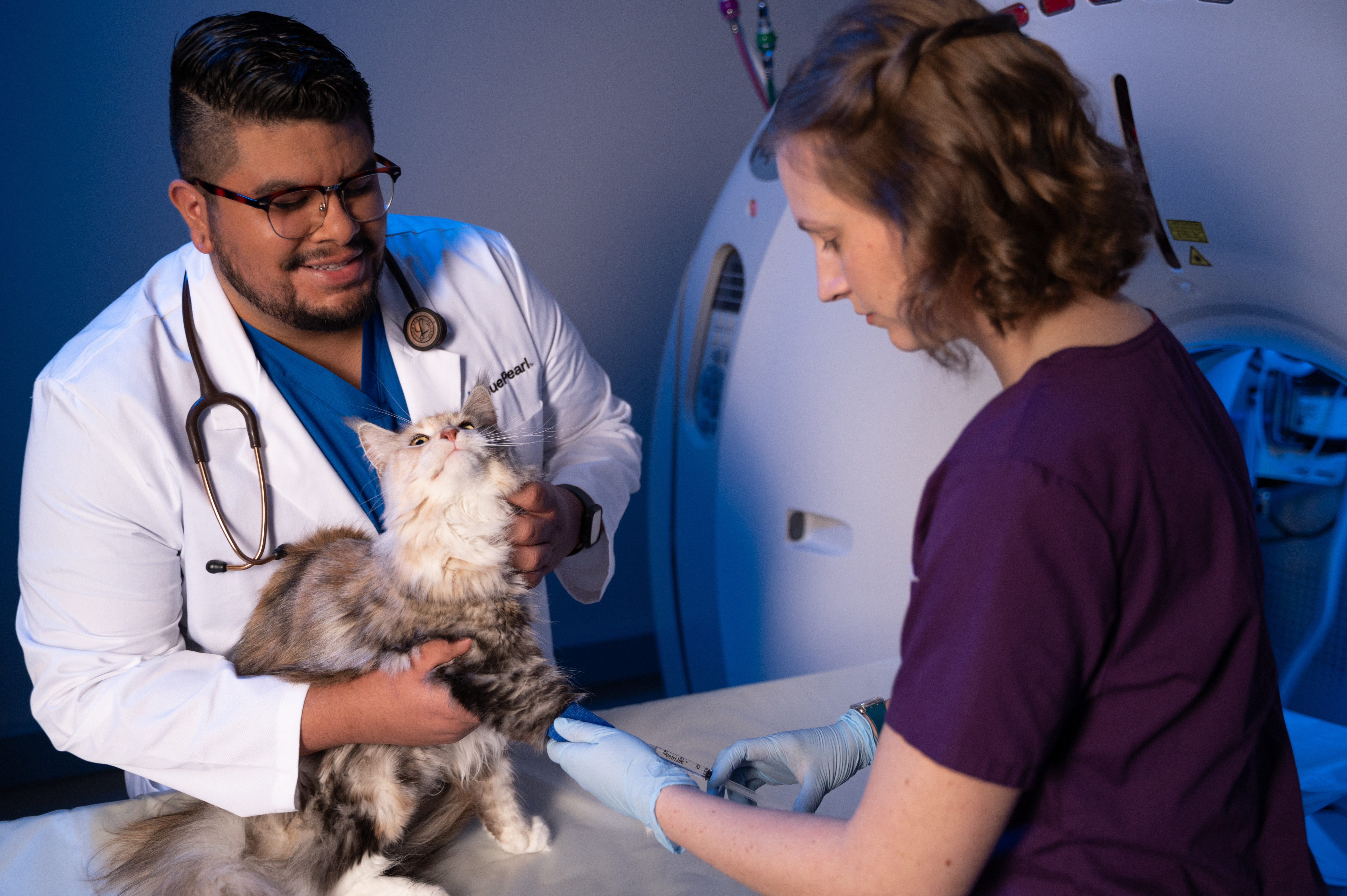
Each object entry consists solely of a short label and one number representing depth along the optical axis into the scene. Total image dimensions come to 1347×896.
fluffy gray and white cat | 1.09
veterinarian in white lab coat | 1.07
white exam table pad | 1.12
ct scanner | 1.23
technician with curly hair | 0.64
